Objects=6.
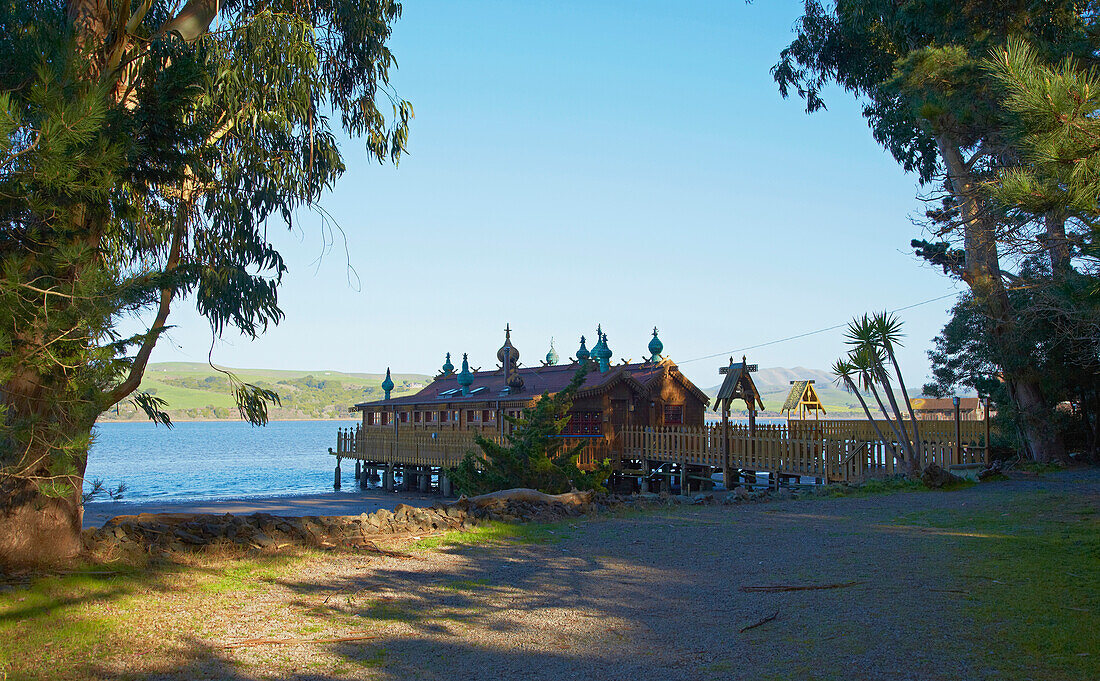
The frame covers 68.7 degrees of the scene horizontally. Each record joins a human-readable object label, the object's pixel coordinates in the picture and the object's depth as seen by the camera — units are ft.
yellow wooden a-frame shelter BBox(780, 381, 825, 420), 118.93
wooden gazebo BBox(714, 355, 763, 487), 90.58
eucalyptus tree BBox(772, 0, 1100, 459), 44.78
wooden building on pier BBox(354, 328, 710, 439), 103.35
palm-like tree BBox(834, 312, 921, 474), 62.18
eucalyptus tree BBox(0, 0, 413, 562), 22.33
